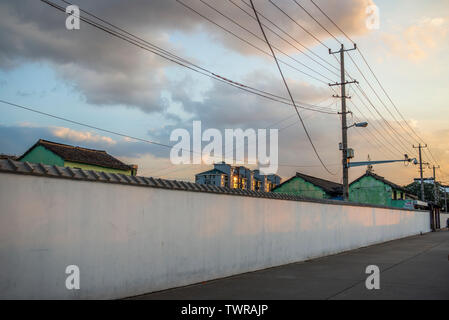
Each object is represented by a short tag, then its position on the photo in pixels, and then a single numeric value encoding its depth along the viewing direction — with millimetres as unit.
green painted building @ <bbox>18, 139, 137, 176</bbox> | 30469
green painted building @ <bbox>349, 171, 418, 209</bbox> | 47844
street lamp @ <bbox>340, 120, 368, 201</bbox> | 22406
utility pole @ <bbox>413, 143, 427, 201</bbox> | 46000
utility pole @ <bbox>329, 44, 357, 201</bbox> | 22453
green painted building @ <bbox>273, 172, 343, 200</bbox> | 44384
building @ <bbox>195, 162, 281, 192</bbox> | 52781
